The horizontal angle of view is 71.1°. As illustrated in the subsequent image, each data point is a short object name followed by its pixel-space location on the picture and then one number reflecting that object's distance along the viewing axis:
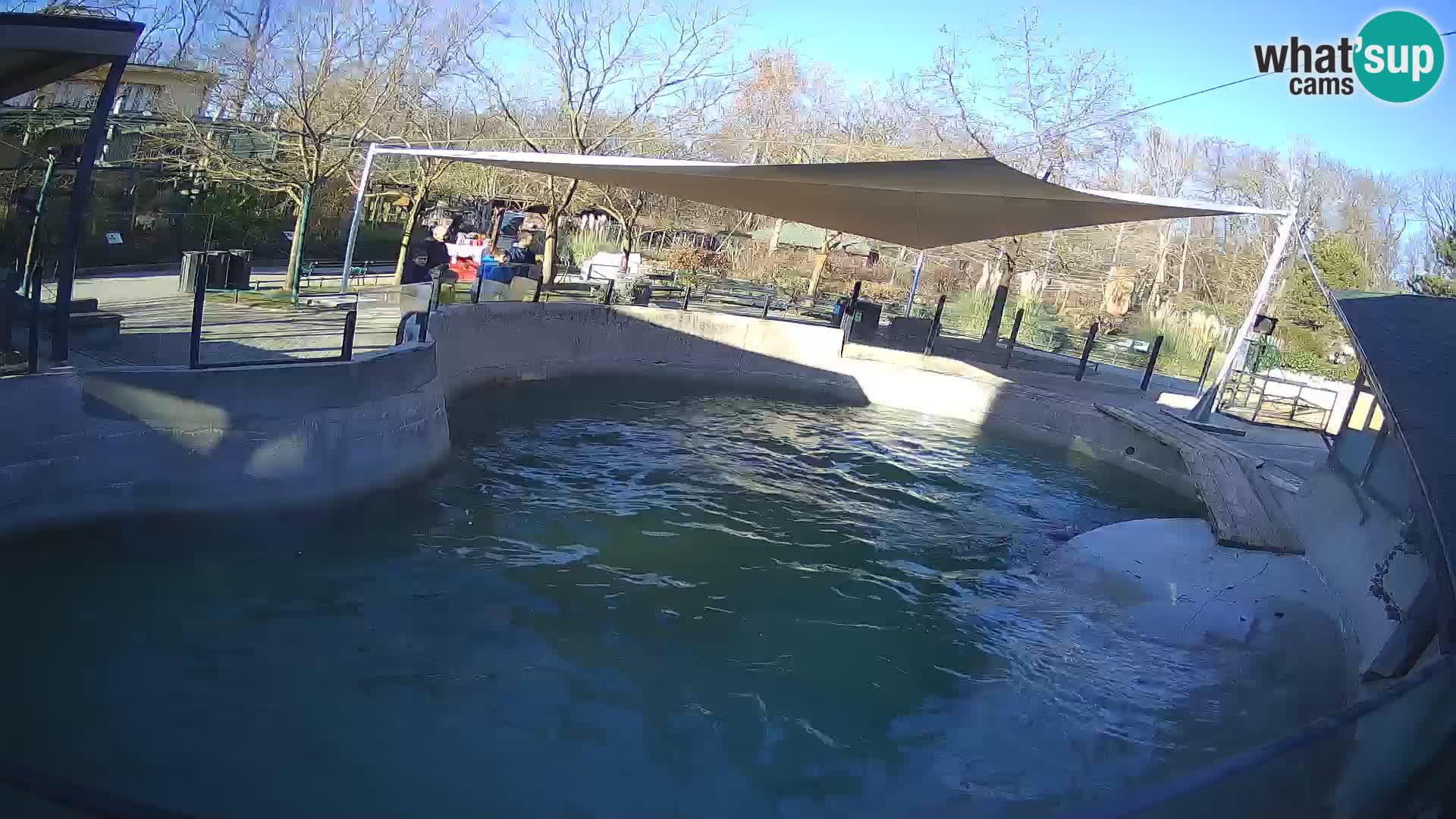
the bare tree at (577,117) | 16.38
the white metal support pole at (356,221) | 10.94
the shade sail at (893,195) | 9.14
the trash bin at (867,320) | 16.09
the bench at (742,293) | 17.47
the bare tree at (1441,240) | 25.90
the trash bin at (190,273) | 10.94
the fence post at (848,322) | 15.37
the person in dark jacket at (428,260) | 14.34
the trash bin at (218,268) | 11.70
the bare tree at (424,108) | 15.86
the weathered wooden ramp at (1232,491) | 7.10
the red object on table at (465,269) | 18.17
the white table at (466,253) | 18.86
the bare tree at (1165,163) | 39.12
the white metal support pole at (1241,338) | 12.16
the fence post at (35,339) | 5.90
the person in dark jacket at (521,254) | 18.52
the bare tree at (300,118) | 13.55
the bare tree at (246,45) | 14.15
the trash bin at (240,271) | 11.99
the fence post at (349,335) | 7.63
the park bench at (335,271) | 15.27
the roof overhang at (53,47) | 5.07
